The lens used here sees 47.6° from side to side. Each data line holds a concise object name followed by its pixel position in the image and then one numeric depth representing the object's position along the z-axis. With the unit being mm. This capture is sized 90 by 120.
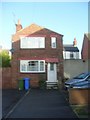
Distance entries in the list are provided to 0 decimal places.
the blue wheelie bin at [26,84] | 10482
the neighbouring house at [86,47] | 14774
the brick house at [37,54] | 11043
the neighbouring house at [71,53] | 18598
